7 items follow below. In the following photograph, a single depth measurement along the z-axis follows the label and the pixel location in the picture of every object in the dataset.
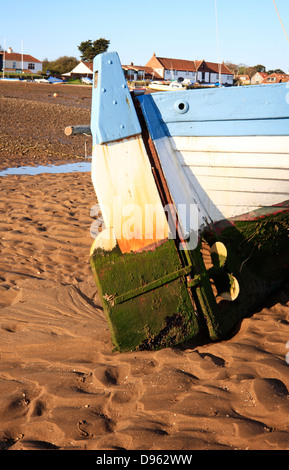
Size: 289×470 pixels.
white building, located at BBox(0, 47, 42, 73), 65.58
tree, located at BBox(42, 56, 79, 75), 63.22
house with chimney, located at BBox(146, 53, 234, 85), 59.62
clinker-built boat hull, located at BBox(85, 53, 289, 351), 3.43
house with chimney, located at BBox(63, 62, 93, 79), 57.38
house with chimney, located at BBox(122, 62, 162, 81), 51.99
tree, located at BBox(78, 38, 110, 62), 60.83
